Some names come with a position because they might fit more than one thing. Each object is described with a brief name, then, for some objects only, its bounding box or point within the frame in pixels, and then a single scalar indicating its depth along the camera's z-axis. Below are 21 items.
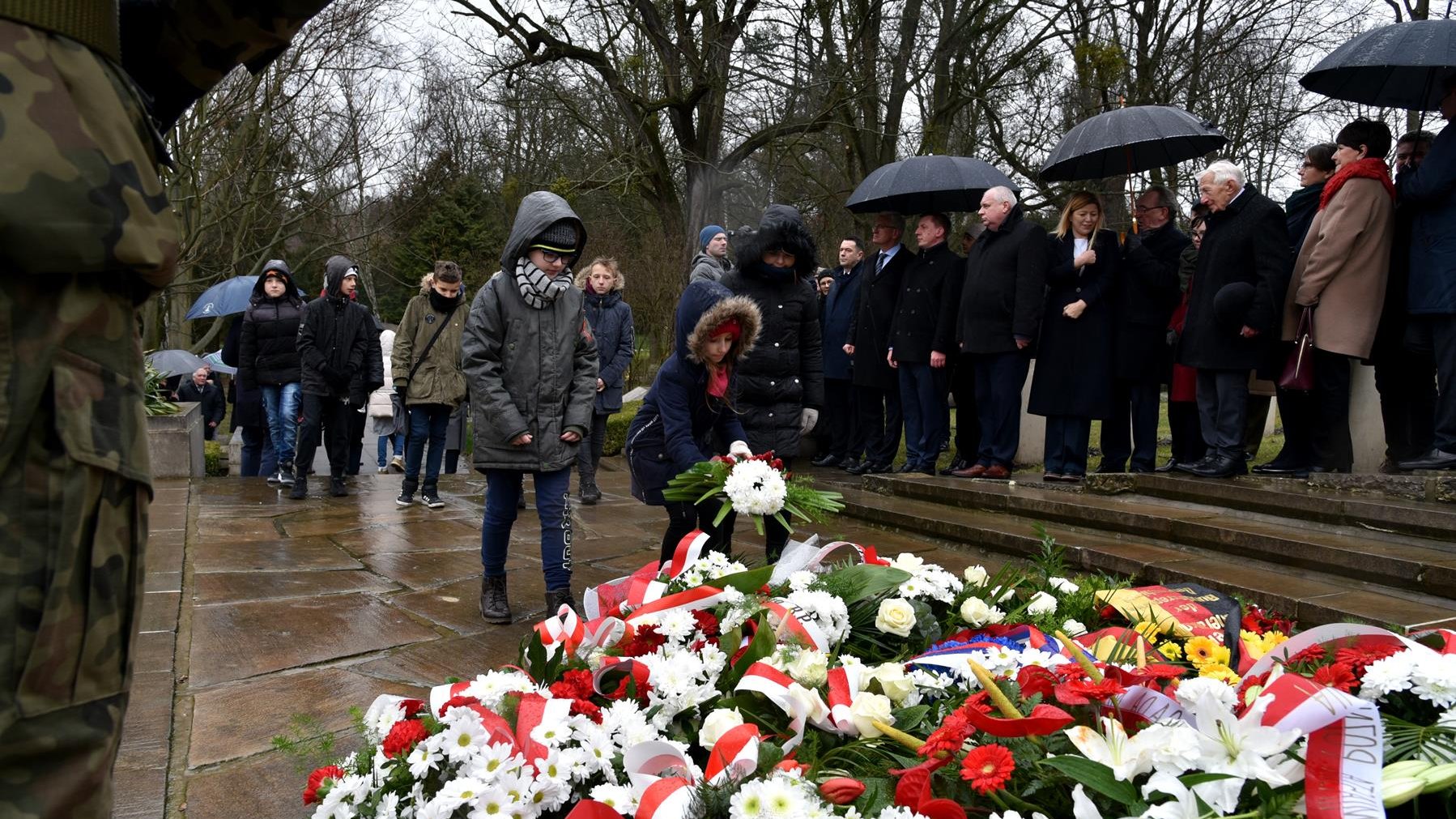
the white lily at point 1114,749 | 1.96
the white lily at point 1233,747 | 1.84
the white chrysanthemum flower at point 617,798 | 2.17
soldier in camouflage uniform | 1.33
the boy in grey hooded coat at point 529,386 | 4.91
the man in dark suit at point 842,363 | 9.40
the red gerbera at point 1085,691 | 2.17
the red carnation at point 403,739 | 2.39
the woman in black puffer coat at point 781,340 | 6.10
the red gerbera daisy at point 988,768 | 1.97
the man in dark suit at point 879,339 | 8.56
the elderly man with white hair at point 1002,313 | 7.33
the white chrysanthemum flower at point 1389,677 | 2.14
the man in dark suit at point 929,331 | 7.95
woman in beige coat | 5.89
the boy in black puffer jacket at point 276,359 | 9.41
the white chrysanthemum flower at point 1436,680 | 2.08
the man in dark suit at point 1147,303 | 7.00
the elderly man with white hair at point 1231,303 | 6.31
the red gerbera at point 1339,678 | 2.23
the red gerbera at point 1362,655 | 2.31
